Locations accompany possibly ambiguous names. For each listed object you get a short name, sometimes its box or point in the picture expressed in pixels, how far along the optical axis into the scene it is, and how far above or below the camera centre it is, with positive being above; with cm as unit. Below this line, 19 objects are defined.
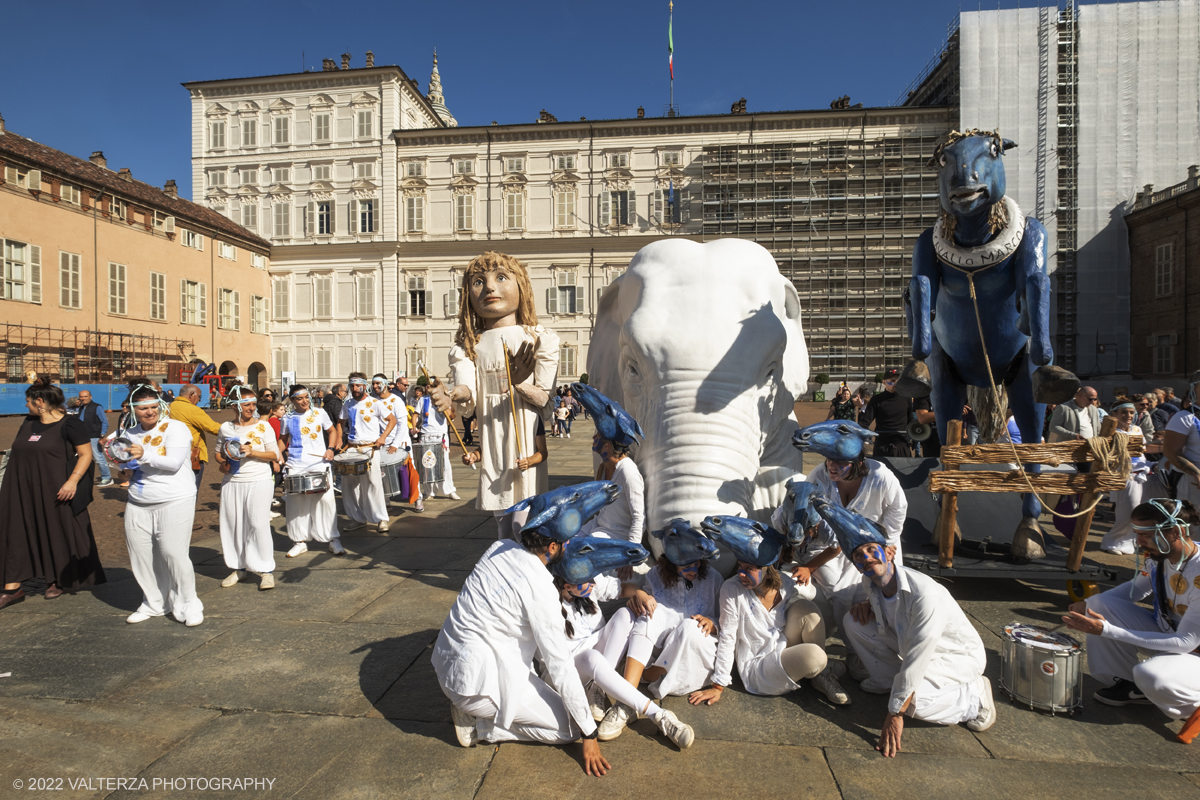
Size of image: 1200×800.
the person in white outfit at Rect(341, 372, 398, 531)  704 -58
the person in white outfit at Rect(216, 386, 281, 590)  507 -81
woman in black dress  481 -83
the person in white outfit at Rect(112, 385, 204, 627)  430 -80
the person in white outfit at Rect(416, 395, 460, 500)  862 -73
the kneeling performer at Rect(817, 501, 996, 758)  289 -112
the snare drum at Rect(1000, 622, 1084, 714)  306 -131
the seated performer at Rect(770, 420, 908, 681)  347 -61
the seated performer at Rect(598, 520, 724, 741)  325 -117
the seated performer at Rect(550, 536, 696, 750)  285 -121
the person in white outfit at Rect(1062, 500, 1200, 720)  295 -115
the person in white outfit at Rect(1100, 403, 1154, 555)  591 -111
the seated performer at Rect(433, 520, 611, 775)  280 -113
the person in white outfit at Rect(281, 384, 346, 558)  614 -102
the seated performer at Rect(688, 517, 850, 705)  321 -120
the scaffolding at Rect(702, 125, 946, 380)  3550 +890
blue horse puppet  418 +59
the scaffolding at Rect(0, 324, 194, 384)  2356 +132
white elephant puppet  382 +7
